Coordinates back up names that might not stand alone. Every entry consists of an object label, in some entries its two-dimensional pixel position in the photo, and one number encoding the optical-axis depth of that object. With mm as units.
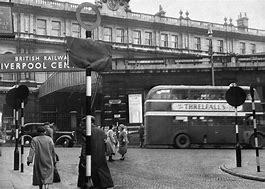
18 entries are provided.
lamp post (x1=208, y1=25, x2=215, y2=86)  34250
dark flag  7453
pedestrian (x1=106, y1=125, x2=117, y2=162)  19391
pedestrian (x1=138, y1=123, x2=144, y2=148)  30722
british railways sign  28531
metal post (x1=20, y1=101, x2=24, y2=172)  15254
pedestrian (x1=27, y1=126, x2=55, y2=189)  10109
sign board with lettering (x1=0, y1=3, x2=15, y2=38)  9414
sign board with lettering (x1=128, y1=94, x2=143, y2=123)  36719
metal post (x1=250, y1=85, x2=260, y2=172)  14466
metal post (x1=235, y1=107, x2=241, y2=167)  16297
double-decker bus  27984
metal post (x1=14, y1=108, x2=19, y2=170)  15891
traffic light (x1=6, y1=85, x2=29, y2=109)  15719
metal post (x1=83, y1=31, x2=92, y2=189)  7090
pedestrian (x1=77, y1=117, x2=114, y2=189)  8719
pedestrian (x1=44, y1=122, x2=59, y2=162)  14328
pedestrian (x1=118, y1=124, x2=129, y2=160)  20188
